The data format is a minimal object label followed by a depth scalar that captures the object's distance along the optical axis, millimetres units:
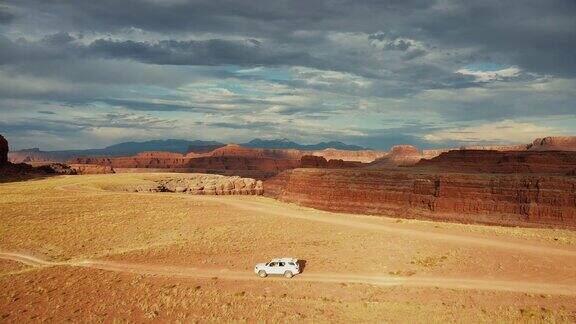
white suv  28766
